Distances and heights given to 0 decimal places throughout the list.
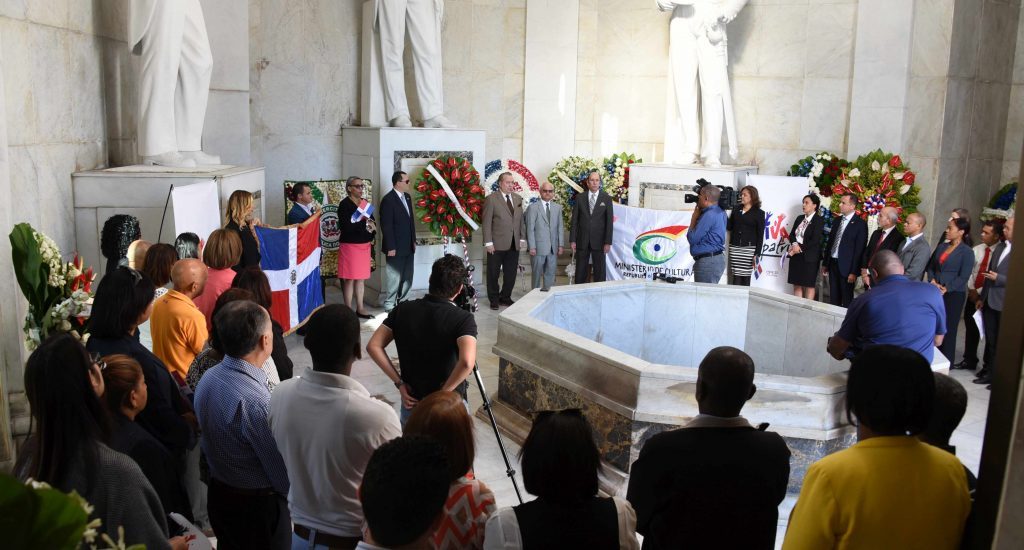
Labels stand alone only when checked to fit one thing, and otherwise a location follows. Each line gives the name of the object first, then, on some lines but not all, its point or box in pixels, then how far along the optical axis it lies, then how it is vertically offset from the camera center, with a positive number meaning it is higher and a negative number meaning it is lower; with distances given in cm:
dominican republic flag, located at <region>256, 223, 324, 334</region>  724 -104
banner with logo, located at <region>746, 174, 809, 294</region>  1009 -69
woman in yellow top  217 -78
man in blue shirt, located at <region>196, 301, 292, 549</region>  315 -103
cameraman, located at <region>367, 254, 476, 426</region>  416 -86
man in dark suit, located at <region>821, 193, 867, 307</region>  912 -88
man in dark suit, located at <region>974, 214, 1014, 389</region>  772 -110
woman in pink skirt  921 -91
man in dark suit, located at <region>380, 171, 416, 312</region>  959 -94
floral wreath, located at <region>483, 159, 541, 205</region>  1178 -30
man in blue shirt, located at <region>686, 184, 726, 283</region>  873 -71
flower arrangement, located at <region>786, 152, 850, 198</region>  1060 -10
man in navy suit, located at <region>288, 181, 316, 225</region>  856 -57
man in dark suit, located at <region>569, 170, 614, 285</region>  1034 -81
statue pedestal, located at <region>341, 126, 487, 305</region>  1023 -8
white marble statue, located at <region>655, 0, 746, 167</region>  1112 +113
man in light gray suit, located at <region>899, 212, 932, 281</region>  789 -74
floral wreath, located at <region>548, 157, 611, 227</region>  1184 -30
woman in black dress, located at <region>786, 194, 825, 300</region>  956 -91
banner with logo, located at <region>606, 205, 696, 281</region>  999 -98
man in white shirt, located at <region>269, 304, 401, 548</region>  279 -90
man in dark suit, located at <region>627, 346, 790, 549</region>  259 -92
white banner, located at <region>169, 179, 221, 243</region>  583 -44
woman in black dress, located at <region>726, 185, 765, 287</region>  958 -78
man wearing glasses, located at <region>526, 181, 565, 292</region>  1036 -90
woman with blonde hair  668 -58
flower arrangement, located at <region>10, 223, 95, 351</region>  442 -75
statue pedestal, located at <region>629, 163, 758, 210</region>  1093 -26
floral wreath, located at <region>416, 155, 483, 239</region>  1010 -50
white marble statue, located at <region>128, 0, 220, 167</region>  675 +52
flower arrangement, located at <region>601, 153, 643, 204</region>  1194 -28
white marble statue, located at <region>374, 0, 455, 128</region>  1045 +115
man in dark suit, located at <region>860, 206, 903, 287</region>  868 -67
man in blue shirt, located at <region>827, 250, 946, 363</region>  493 -81
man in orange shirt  415 -84
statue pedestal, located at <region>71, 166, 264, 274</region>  624 -41
